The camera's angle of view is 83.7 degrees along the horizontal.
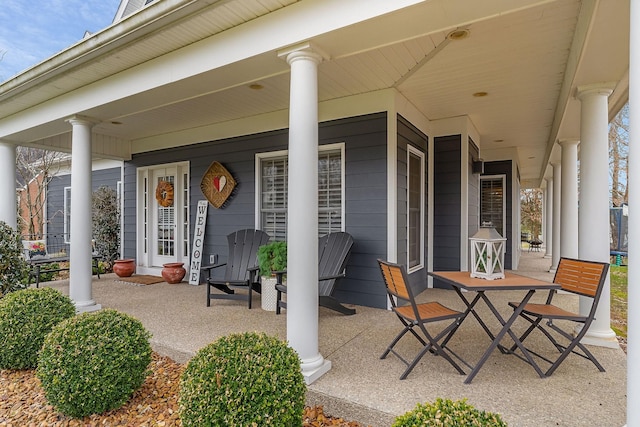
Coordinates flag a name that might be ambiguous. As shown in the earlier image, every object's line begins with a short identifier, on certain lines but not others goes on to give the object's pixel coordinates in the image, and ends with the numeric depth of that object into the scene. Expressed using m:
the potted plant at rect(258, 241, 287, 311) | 4.12
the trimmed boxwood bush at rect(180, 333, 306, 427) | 1.72
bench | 5.83
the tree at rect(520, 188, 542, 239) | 19.06
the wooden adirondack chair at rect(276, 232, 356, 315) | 3.76
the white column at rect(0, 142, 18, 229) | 5.39
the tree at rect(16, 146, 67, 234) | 9.80
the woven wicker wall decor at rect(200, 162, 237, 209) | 5.60
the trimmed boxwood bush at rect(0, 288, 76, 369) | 2.86
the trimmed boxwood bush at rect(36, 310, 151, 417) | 2.20
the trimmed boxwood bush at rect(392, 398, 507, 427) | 1.28
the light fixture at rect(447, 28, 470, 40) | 2.94
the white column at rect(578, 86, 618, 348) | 3.07
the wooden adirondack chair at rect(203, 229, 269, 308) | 4.32
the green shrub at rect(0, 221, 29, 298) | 4.27
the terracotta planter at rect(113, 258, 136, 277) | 6.40
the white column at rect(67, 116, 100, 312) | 4.22
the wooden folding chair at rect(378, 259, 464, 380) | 2.42
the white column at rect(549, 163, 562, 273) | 7.06
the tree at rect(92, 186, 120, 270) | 7.20
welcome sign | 5.82
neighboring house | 9.97
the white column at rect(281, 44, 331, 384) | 2.54
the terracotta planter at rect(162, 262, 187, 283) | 5.82
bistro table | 2.39
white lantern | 2.72
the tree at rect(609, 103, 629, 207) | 11.84
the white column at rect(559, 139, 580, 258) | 5.13
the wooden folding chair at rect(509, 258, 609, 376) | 2.44
